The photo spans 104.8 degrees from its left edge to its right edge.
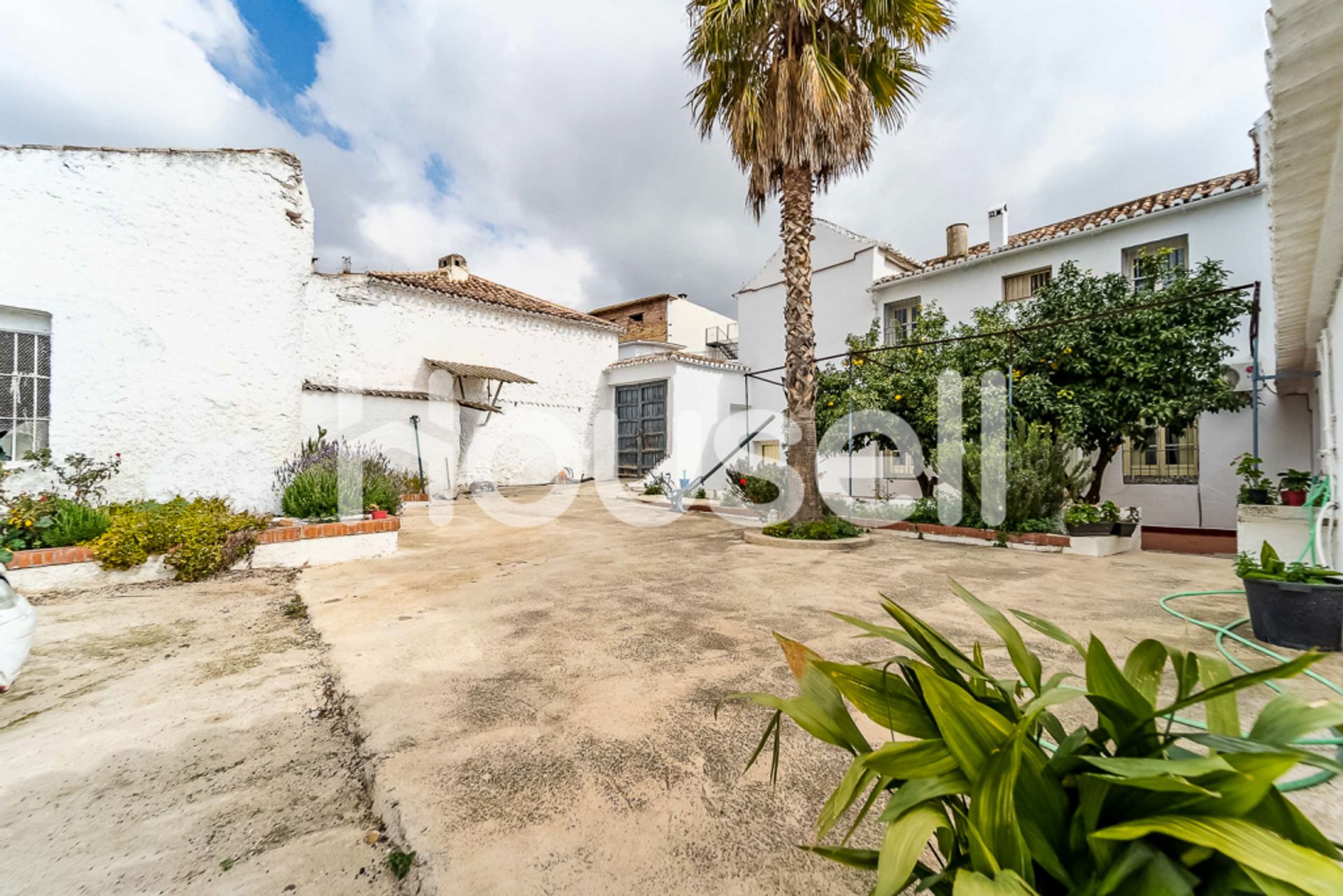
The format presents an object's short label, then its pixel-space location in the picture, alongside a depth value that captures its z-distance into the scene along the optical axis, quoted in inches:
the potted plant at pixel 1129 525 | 250.7
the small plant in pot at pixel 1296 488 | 185.0
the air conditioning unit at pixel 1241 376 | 328.5
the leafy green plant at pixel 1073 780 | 26.3
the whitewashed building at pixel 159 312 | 221.1
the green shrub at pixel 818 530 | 263.4
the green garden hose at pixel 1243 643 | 56.3
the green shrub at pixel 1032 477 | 257.0
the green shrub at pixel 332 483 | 230.7
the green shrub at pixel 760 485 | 342.6
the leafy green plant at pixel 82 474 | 213.3
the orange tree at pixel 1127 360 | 294.5
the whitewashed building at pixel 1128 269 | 339.0
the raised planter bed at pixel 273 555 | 168.1
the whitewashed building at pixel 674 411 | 561.9
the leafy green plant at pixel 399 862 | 54.2
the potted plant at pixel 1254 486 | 193.9
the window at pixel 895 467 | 481.7
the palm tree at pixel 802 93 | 252.8
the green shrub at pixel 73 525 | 178.9
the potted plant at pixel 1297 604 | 114.3
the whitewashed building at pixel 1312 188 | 65.7
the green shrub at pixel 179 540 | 176.6
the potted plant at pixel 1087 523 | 237.8
